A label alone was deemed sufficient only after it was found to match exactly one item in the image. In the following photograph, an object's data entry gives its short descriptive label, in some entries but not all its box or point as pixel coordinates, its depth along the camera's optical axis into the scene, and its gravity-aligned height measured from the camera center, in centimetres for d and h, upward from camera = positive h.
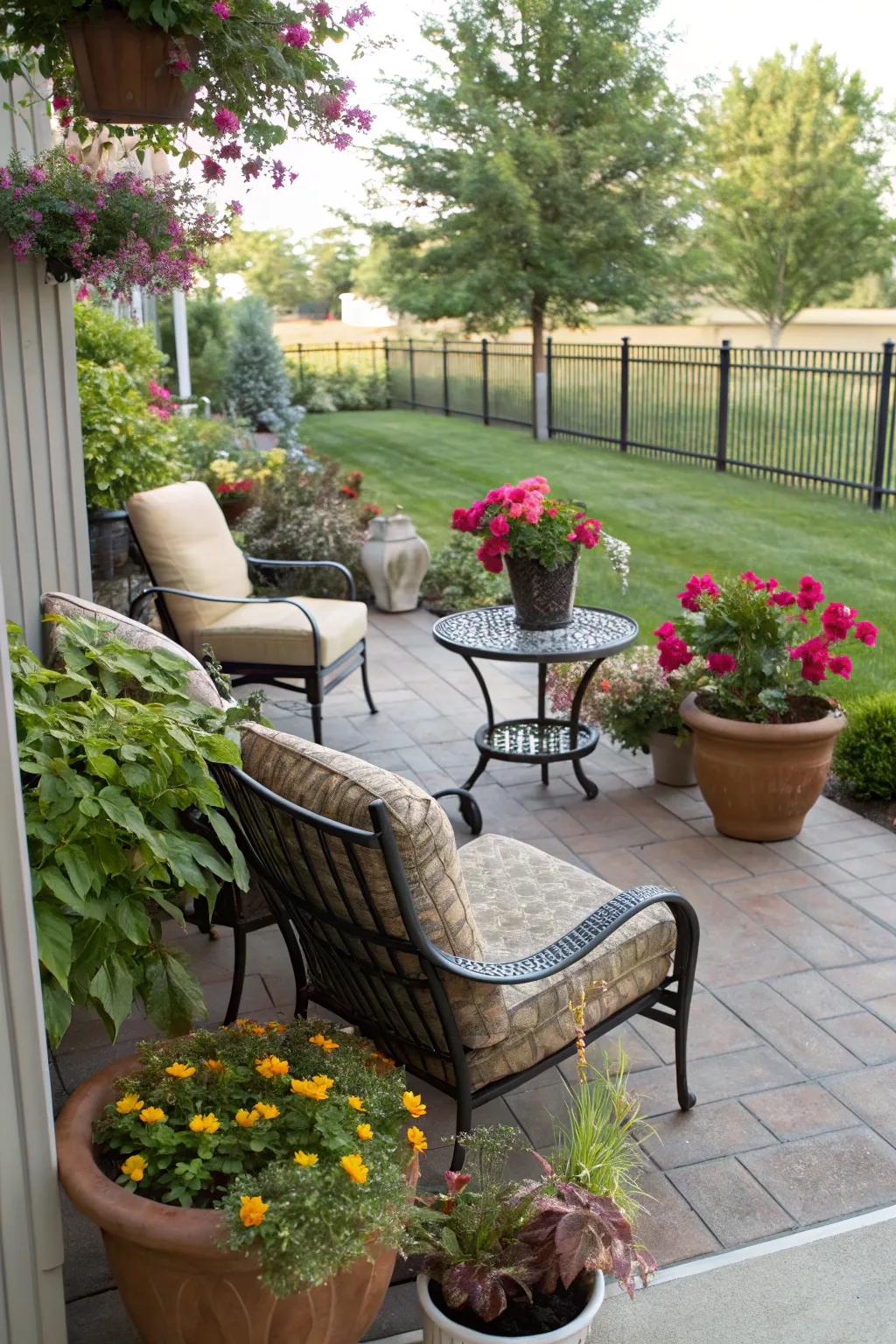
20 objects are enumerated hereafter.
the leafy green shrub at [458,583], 738 -133
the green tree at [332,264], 3553 +292
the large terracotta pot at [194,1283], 171 -130
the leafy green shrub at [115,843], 202 -81
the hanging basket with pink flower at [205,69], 266 +66
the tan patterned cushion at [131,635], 275 -66
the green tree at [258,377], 1619 -20
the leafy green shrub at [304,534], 712 -101
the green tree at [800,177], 2083 +311
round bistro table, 435 -100
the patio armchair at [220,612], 492 -102
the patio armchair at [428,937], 214 -110
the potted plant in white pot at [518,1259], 188 -137
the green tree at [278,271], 3900 +289
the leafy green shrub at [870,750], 454 -144
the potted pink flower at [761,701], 407 -115
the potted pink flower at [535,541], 437 -63
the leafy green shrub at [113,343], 673 +11
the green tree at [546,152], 1617 +272
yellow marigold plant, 168 -115
